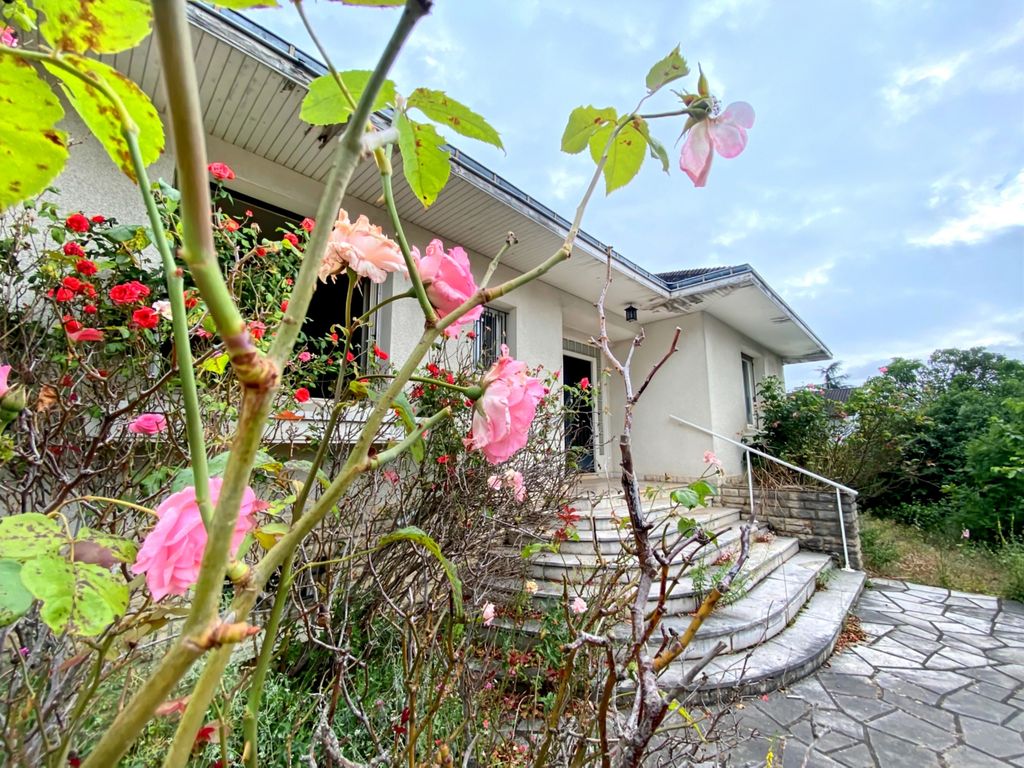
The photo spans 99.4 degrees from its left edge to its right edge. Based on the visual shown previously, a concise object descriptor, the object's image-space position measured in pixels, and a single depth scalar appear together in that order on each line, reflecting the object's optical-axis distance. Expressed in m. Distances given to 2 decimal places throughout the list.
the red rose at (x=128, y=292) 1.91
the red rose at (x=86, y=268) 2.13
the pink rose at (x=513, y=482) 2.86
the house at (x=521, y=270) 2.83
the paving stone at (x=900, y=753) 2.61
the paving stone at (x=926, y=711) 3.03
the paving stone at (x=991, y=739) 2.76
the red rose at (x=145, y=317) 1.80
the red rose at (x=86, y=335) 1.63
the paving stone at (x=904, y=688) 3.34
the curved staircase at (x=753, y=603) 3.22
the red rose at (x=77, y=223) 2.10
